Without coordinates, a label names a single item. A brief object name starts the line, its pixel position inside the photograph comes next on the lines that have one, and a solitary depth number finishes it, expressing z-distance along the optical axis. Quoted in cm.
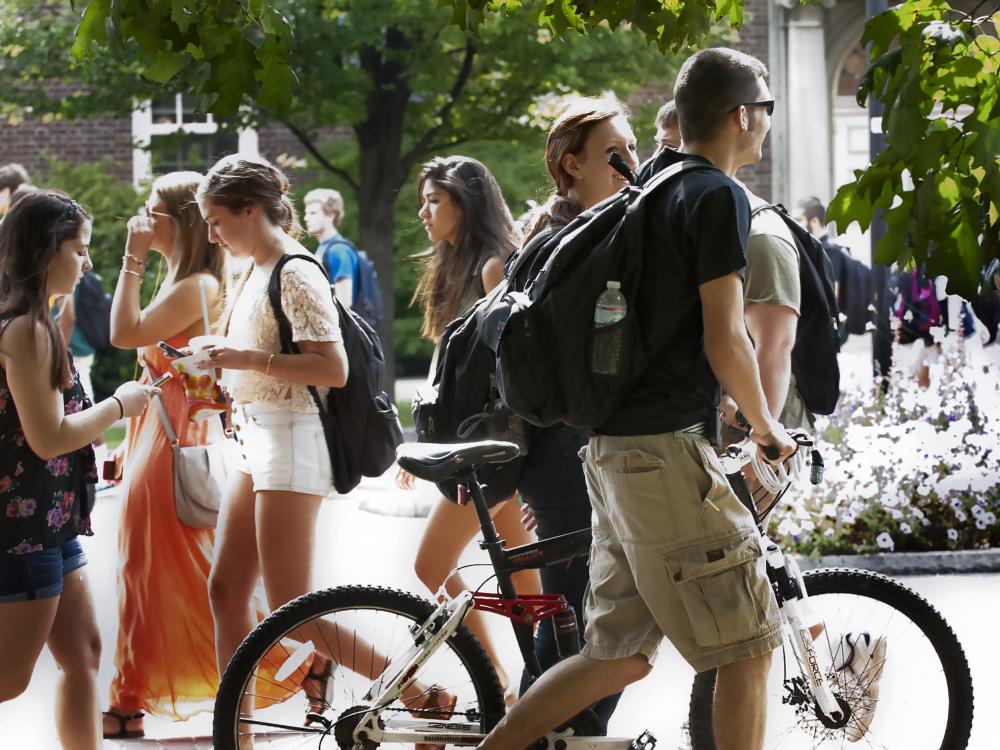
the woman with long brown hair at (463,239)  1062
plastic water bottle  714
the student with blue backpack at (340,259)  2416
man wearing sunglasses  710
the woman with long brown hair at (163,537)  1064
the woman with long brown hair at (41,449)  836
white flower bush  1669
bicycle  805
